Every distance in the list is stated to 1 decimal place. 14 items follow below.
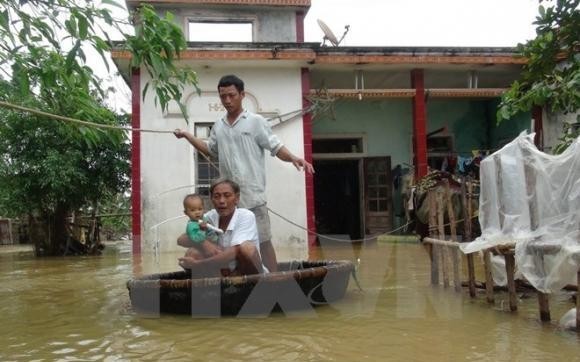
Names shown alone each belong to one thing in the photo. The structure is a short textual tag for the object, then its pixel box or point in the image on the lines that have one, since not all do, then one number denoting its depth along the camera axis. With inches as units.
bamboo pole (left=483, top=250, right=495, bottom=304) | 174.2
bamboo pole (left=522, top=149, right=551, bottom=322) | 145.5
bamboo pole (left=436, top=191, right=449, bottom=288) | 209.2
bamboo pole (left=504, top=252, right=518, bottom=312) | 160.1
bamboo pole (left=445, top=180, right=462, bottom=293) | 198.8
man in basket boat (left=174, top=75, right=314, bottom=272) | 165.8
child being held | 157.1
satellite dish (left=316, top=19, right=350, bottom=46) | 490.6
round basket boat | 147.8
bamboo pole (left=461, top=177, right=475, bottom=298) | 186.7
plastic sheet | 140.4
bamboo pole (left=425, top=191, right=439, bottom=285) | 217.5
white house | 412.2
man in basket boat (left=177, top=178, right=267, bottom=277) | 153.8
